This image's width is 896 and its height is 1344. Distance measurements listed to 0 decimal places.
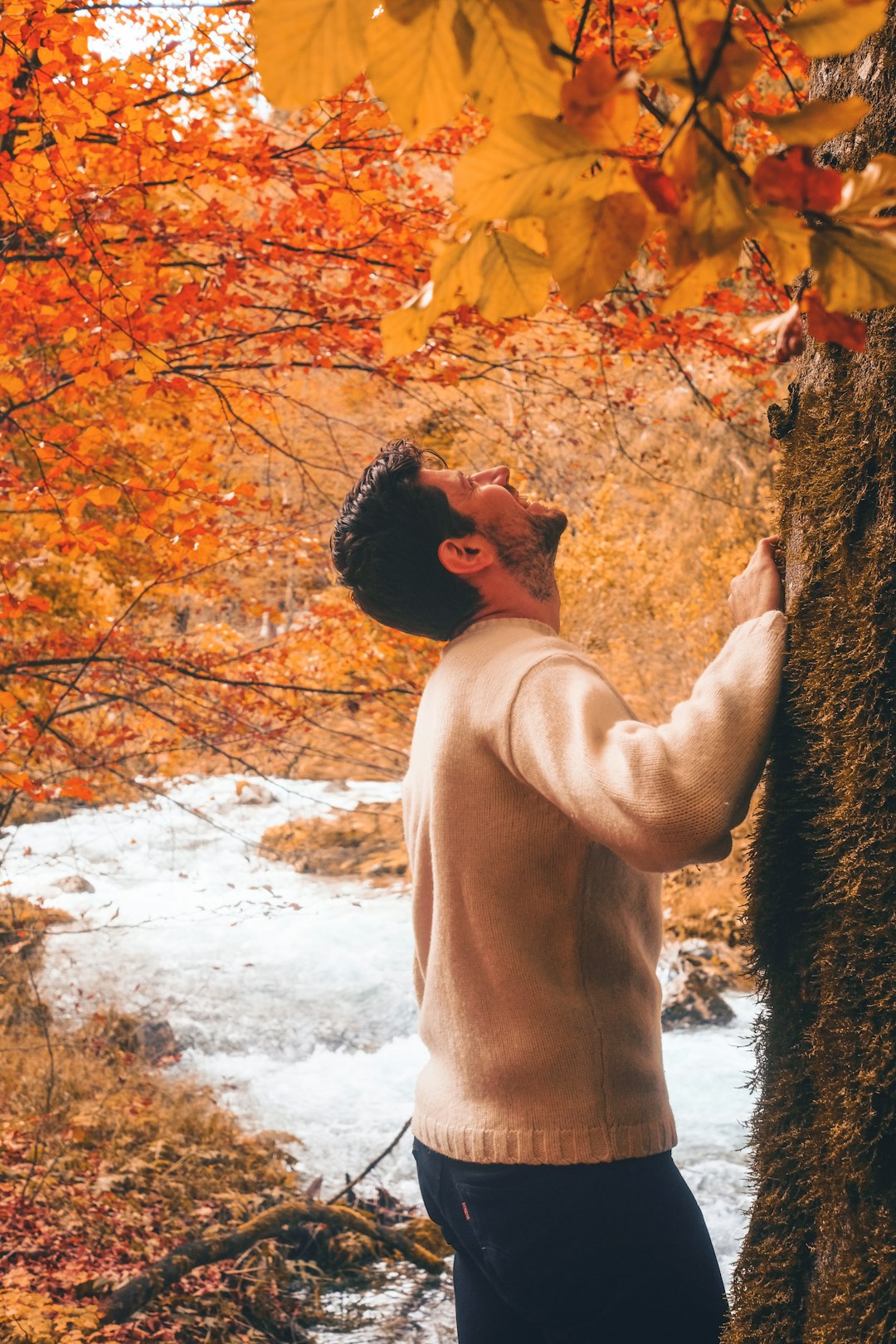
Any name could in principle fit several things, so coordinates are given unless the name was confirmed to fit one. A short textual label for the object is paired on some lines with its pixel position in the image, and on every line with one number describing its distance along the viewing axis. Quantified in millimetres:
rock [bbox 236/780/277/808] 10750
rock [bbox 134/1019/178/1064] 6266
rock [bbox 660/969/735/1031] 6524
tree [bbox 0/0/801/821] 2771
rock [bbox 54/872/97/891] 8250
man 1093
